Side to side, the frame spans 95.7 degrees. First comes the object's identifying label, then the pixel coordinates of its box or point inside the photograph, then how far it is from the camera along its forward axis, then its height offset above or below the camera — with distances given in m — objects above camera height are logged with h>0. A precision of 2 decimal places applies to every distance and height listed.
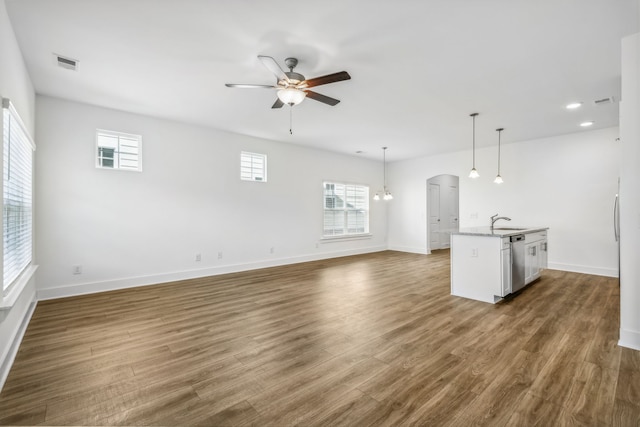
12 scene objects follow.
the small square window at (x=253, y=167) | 6.12 +1.03
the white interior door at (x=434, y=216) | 9.02 -0.09
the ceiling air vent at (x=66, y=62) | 3.07 +1.66
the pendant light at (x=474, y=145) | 4.82 +1.60
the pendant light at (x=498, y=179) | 5.60 +0.67
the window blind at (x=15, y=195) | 2.47 +0.20
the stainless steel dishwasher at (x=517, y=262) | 4.10 -0.72
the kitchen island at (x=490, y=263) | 3.90 -0.71
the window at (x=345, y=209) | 7.74 +0.12
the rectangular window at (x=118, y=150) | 4.54 +1.04
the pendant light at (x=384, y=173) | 8.58 +1.28
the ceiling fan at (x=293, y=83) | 2.74 +1.30
